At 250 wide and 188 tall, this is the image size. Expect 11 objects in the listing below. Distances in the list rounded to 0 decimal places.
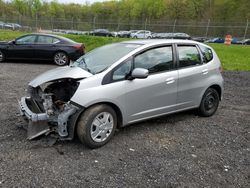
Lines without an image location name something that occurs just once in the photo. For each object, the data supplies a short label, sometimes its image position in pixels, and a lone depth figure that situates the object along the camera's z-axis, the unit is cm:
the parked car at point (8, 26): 3366
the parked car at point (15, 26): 3371
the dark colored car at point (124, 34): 2933
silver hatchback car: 301
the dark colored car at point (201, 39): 2499
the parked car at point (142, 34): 2701
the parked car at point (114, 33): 2911
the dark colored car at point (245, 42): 2229
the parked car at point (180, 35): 2440
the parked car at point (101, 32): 2889
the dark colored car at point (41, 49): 900
